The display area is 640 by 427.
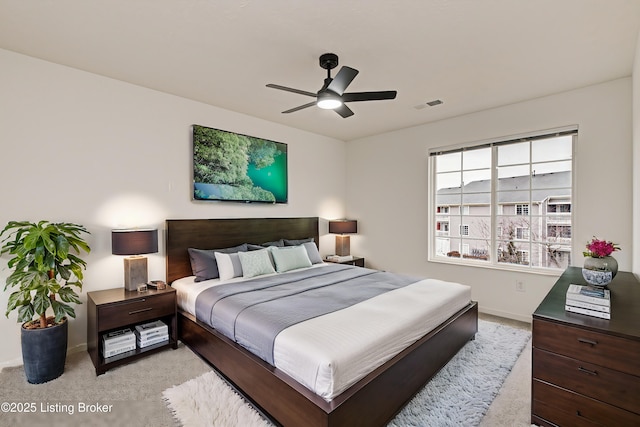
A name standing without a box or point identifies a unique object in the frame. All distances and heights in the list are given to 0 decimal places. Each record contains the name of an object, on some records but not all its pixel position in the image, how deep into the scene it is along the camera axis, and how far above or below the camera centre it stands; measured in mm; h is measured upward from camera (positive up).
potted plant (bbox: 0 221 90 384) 2324 -695
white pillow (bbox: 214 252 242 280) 3369 -640
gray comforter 2154 -785
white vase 2166 -394
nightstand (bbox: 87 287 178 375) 2568 -965
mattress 1689 -828
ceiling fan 2336 +938
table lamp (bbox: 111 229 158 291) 2836 -379
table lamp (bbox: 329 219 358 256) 5199 -373
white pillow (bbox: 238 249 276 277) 3439 -632
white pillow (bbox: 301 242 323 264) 4320 -631
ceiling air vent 3691 +1325
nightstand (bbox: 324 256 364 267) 4949 -871
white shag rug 1979 -1381
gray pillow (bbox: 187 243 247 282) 3385 -629
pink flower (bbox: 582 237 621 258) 2207 -291
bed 1679 -1112
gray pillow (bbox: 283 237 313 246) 4418 -486
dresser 1524 -859
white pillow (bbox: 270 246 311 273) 3760 -625
